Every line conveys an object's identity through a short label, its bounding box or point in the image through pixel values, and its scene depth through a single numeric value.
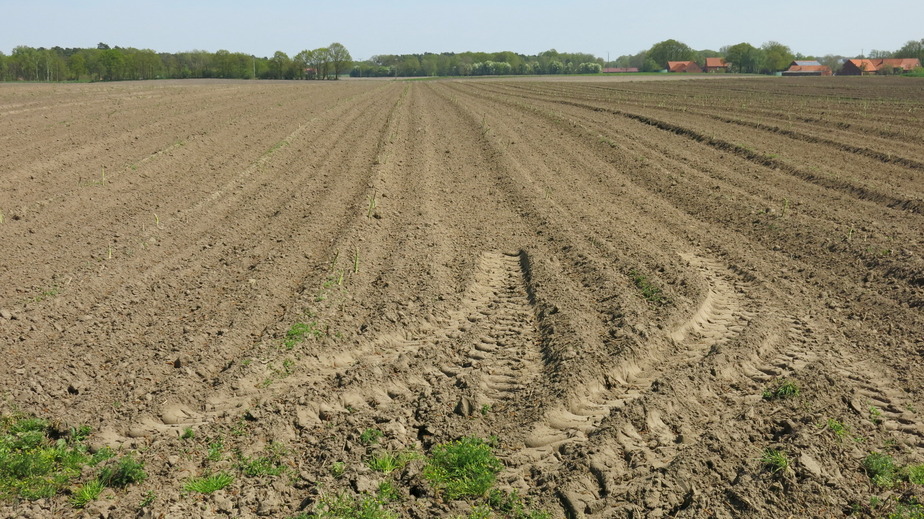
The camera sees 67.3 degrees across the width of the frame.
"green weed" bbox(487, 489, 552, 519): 4.34
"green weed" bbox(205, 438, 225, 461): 4.90
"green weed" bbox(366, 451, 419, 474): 4.84
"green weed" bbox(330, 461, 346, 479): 4.73
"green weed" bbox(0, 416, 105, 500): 4.56
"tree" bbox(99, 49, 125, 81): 97.56
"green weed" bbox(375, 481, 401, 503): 4.51
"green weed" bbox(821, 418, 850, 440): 5.16
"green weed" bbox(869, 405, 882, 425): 5.40
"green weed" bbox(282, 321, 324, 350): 6.61
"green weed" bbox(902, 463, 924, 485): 4.64
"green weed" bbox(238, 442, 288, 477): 4.74
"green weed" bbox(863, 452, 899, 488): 4.65
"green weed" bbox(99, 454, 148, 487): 4.61
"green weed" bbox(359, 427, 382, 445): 5.13
